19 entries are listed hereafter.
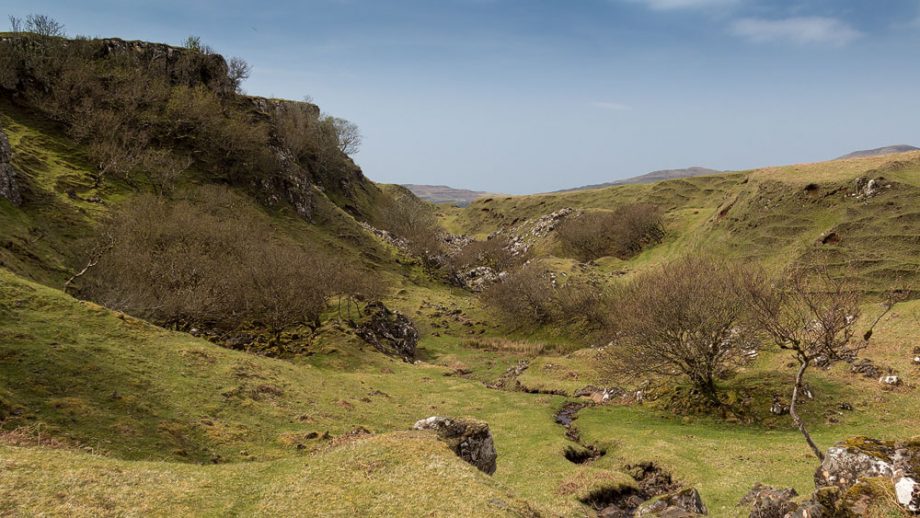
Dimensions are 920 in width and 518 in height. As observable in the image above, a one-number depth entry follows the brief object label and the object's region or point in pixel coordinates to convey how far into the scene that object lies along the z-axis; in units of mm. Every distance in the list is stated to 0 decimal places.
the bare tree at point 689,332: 41312
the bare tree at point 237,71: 141750
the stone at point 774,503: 16375
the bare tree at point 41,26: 106875
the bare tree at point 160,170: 88688
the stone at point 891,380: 37750
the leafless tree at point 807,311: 24984
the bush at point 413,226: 122812
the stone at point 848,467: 14406
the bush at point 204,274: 47469
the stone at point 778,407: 37719
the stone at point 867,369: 40219
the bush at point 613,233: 129500
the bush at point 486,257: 133000
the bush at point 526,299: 85000
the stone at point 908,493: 12453
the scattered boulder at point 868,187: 75000
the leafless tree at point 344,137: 194875
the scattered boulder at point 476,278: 121062
